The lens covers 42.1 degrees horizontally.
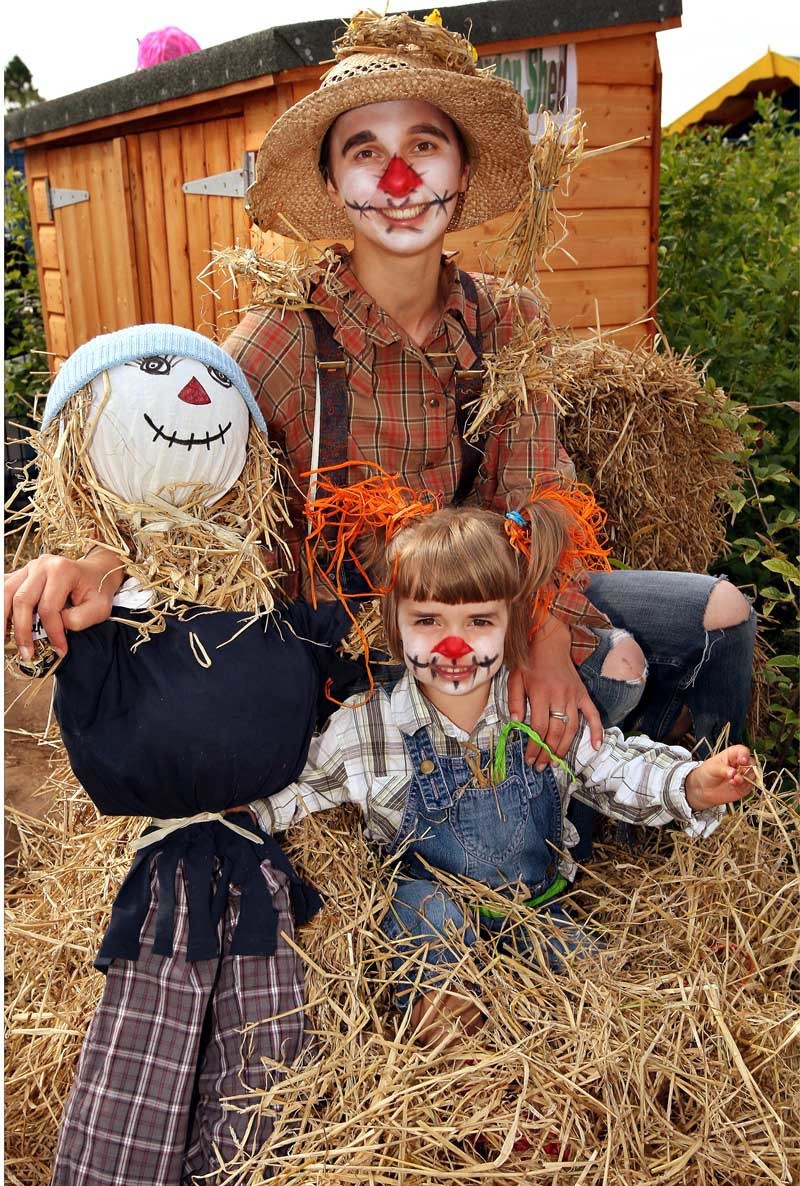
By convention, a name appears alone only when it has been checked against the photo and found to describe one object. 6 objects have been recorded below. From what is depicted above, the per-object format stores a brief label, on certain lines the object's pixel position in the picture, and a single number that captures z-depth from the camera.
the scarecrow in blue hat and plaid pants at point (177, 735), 1.86
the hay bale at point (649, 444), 3.21
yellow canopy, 10.92
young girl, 2.05
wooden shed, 4.06
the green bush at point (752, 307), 3.41
